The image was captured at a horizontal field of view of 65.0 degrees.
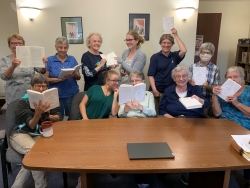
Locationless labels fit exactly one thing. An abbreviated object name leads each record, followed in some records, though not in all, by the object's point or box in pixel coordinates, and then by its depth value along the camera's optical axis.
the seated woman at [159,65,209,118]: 2.07
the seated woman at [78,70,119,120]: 2.09
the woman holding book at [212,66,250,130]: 1.95
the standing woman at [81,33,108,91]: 2.42
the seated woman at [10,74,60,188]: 1.58
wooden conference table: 1.13
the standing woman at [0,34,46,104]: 2.29
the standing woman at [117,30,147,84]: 2.46
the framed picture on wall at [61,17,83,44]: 3.29
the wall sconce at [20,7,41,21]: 3.08
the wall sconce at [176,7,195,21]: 3.16
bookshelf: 4.32
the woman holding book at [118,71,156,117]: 1.95
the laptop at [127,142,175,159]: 1.21
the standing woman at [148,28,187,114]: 2.56
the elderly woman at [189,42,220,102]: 2.35
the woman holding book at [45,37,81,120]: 2.35
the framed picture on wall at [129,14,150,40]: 3.30
